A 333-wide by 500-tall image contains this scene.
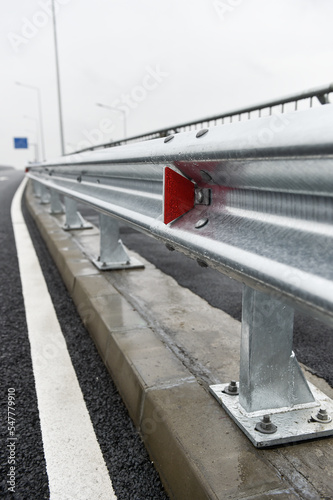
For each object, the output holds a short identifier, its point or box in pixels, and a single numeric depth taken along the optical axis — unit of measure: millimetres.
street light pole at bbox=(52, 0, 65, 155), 23097
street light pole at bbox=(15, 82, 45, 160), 34891
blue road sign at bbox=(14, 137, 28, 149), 54922
